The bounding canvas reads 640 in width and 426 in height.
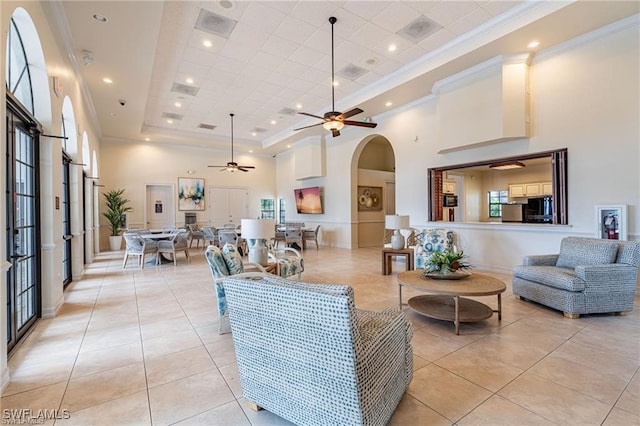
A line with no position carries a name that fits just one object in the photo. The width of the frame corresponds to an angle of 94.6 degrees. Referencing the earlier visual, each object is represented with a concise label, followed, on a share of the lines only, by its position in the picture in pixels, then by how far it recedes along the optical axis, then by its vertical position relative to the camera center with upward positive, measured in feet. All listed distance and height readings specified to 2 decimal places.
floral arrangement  11.23 -2.06
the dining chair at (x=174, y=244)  22.35 -2.40
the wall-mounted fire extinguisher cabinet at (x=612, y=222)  14.11 -0.73
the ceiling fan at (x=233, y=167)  31.30 +4.85
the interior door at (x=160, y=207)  36.19 +0.81
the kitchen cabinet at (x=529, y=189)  27.35 +1.84
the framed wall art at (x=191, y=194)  37.55 +2.46
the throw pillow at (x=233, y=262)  10.52 -1.77
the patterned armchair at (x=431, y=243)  17.57 -2.01
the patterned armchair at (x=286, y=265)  13.88 -2.60
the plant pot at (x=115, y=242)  31.32 -2.96
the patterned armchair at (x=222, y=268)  10.21 -1.98
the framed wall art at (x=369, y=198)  32.99 +1.44
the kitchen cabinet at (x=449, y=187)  29.45 +2.25
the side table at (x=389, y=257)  18.45 -2.97
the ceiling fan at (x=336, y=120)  16.48 +5.19
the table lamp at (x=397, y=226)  18.56 -0.99
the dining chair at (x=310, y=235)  31.78 -2.54
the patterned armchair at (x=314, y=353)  4.62 -2.50
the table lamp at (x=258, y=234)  12.64 -0.94
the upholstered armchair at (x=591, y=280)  11.14 -2.83
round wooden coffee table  9.89 -2.86
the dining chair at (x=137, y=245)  21.64 -2.34
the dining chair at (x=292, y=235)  29.78 -2.38
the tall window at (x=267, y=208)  43.34 +0.60
